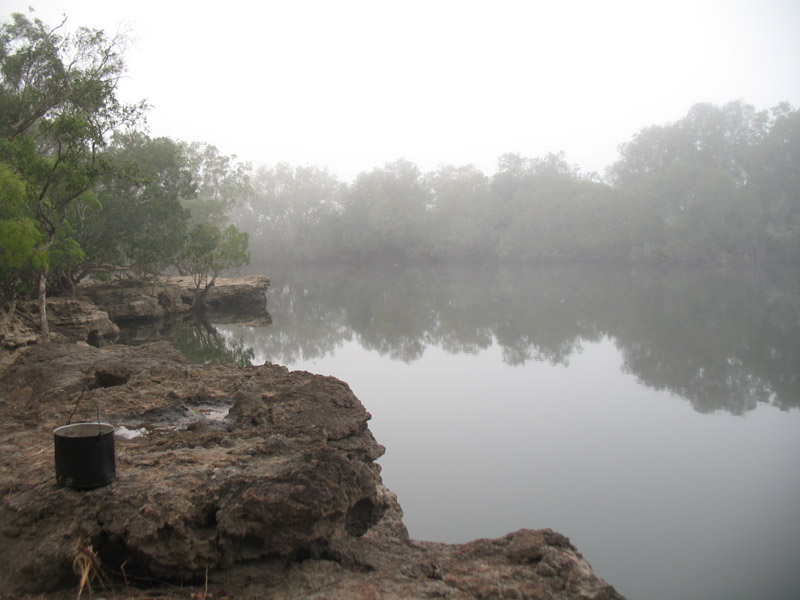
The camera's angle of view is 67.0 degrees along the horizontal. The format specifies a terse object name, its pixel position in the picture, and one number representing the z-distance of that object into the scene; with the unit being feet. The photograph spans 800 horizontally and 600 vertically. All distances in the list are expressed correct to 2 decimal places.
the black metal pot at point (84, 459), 10.34
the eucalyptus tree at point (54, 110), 33.22
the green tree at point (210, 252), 67.26
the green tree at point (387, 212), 179.32
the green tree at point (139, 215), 58.70
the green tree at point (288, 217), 194.70
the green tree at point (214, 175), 120.06
